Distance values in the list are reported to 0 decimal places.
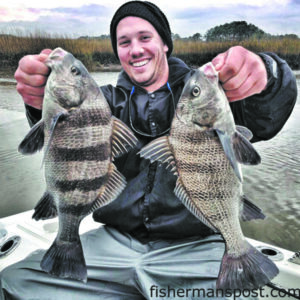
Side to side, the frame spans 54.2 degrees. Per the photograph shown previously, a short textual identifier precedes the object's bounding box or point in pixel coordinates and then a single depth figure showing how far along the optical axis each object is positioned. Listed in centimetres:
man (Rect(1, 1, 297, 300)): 70
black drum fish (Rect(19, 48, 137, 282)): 54
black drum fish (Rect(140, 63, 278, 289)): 54
